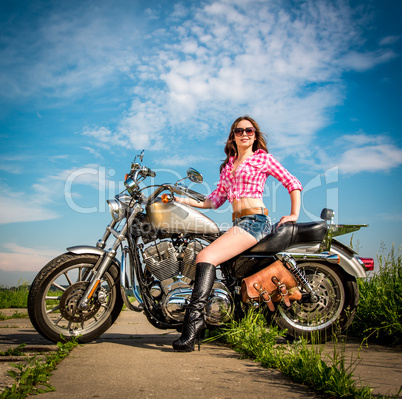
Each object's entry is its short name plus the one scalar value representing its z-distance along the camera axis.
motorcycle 3.11
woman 2.92
